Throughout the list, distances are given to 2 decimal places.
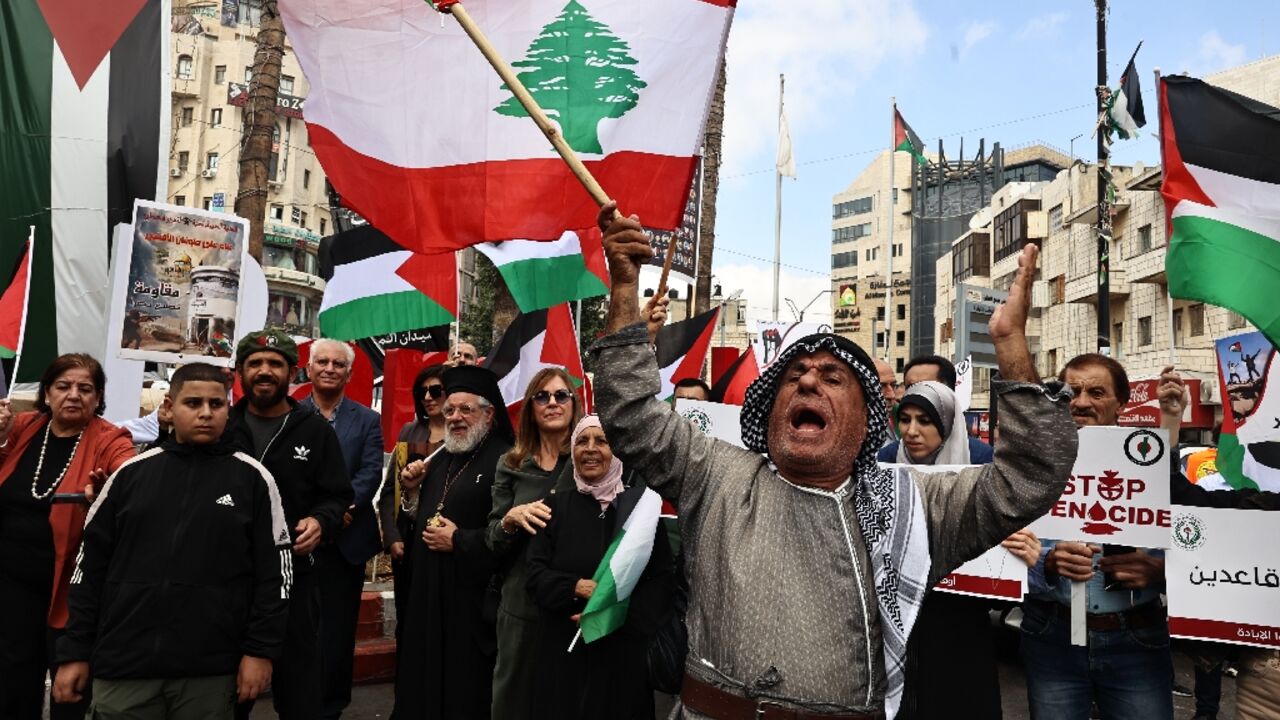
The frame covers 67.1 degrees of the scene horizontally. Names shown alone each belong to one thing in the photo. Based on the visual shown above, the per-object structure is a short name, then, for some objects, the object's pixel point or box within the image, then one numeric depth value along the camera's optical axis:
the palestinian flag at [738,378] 8.68
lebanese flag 4.19
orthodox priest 4.83
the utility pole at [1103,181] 14.68
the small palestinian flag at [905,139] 28.07
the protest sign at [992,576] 3.52
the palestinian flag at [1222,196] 4.45
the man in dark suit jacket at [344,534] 5.12
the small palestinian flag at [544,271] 5.32
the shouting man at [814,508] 2.24
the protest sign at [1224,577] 3.48
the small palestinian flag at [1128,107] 14.41
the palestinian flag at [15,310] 4.92
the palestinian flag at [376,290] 7.12
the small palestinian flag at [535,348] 6.32
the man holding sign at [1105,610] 3.43
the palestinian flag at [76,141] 4.88
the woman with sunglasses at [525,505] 4.36
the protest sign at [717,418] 4.56
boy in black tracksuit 3.46
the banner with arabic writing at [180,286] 5.08
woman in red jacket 4.14
